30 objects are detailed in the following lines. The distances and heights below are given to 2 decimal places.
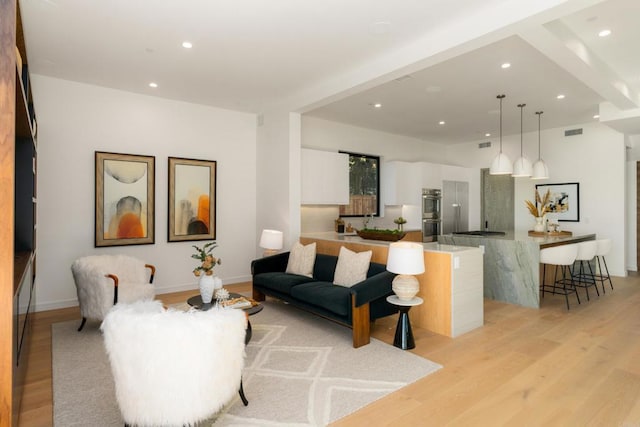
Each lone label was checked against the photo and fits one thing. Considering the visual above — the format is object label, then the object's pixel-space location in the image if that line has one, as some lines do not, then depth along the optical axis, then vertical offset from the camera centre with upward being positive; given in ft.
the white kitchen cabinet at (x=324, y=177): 20.98 +2.06
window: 24.91 +1.84
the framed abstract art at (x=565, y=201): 24.72 +0.80
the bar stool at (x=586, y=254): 17.71 -2.04
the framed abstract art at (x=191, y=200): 18.97 +0.62
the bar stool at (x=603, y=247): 19.33 -1.85
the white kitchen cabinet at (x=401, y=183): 25.94 +2.07
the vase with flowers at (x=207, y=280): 12.19 -2.32
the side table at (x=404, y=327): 11.75 -3.75
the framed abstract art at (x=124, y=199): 16.92 +0.56
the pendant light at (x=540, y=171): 20.43 +2.32
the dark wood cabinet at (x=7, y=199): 5.77 +0.18
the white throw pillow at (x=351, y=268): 13.82 -2.17
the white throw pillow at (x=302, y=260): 16.40 -2.20
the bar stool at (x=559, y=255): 16.25 -1.89
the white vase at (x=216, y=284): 12.43 -2.50
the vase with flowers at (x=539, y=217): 20.72 -0.26
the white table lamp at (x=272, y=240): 17.97 -1.41
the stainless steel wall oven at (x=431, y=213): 26.91 -0.07
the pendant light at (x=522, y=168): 19.25 +2.33
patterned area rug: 8.11 -4.44
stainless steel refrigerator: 28.09 +0.47
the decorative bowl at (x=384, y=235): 16.29 -1.05
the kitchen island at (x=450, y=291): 12.94 -2.90
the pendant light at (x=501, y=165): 18.52 +2.40
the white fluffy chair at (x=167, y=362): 6.50 -2.74
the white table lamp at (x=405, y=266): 11.50 -1.72
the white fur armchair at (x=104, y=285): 12.73 -2.71
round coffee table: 11.62 -3.13
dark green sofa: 11.85 -2.99
